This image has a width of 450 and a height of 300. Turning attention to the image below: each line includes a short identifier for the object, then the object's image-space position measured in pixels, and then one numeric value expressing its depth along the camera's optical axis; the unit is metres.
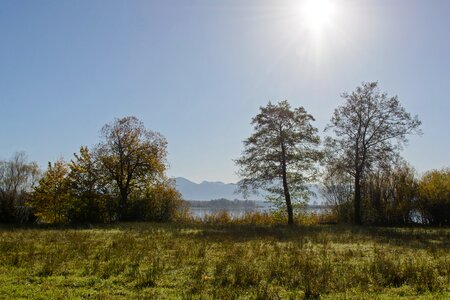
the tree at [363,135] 34.66
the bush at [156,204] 43.31
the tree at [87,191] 39.44
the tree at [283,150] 36.91
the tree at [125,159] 41.81
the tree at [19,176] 41.56
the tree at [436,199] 35.53
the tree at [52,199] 39.62
